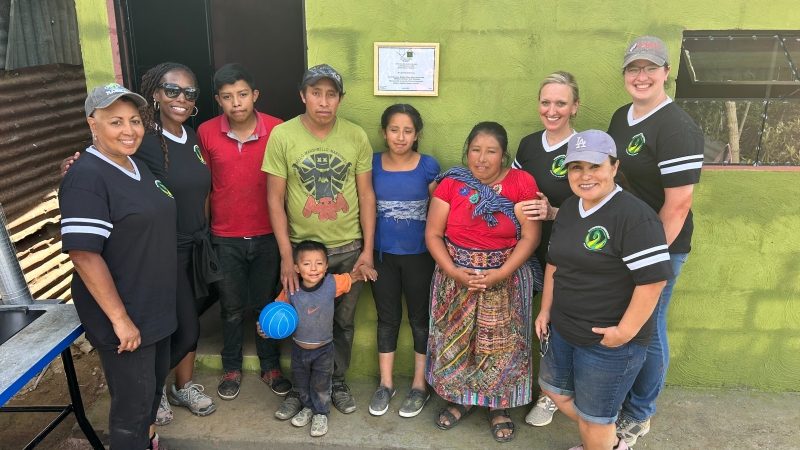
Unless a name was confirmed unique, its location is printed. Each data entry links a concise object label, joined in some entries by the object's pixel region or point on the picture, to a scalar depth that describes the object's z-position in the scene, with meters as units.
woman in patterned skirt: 2.93
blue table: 2.19
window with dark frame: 3.37
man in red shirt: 3.14
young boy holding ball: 3.11
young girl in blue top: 3.16
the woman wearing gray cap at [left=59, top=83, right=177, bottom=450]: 2.24
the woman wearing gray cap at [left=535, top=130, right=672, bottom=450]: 2.26
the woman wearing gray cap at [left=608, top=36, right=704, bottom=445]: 2.54
